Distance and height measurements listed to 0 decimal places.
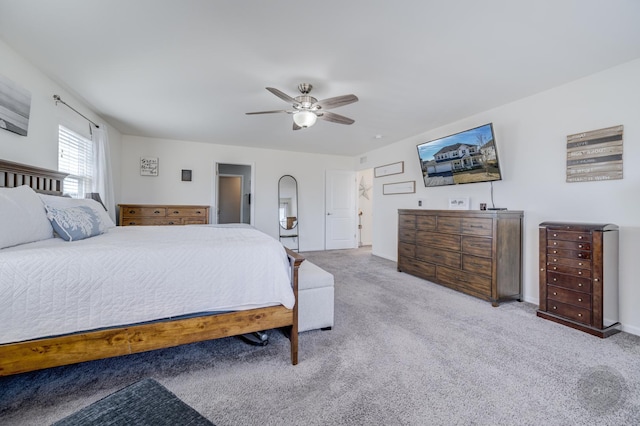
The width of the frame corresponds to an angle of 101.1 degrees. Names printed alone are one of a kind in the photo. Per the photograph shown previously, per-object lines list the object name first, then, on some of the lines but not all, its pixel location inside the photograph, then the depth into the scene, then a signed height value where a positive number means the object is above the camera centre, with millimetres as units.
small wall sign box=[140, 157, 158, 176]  5043 +856
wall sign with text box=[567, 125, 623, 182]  2439 +553
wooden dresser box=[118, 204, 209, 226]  4457 -64
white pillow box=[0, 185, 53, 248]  1569 -51
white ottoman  2215 -768
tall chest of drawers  2287 -604
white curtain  3648 +668
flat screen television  3260 +739
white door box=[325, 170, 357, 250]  6598 +23
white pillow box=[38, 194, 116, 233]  2135 +54
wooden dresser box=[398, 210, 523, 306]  2994 -504
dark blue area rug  777 -628
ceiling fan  2584 +1094
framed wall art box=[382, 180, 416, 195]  4925 +467
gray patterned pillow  1894 -98
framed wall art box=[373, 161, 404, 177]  5214 +881
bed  1321 -485
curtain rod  2834 +1202
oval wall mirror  6109 +205
